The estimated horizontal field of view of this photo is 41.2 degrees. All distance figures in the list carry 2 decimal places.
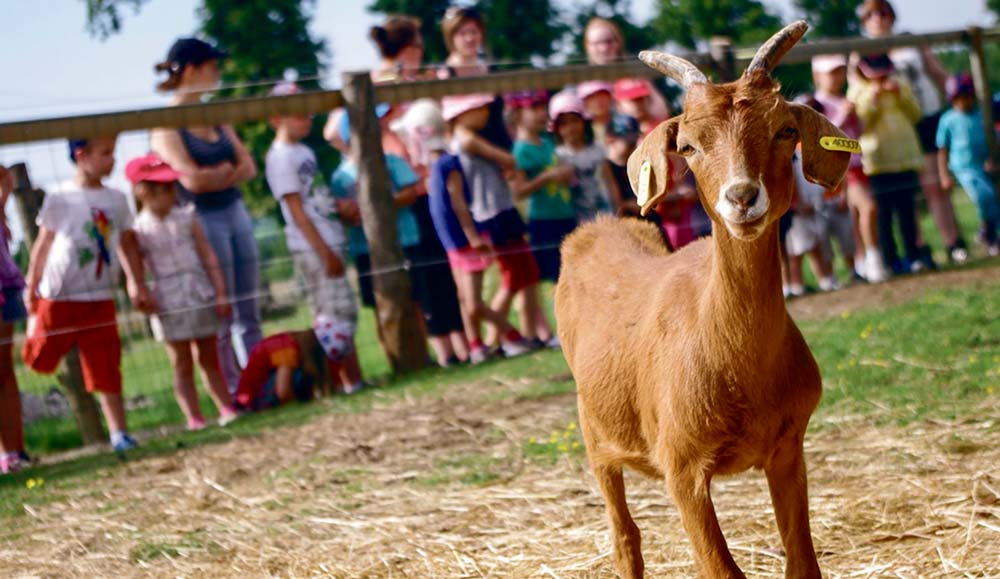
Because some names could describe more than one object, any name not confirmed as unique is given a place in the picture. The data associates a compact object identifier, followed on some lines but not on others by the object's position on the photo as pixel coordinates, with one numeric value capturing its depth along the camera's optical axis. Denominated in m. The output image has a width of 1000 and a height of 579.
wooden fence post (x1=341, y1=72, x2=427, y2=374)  10.16
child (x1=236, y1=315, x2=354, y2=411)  9.63
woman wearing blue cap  9.67
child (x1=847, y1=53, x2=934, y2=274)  12.78
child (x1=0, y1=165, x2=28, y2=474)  8.55
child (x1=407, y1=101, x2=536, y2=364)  10.42
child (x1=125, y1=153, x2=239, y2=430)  9.39
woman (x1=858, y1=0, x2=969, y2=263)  13.62
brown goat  3.99
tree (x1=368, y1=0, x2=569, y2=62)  36.59
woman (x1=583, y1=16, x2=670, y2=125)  12.20
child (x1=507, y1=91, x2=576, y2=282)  10.85
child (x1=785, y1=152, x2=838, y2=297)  12.28
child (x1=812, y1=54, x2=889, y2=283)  12.52
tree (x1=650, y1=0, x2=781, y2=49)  33.91
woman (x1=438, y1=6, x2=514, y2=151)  11.43
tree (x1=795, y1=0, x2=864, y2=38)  38.09
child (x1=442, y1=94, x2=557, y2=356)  10.54
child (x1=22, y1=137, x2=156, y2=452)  8.88
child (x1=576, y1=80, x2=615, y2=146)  11.45
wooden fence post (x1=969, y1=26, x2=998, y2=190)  14.27
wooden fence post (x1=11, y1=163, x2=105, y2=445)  9.08
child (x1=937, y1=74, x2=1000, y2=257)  14.05
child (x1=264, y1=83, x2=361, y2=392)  10.07
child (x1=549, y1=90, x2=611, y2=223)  11.01
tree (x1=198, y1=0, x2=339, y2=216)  34.03
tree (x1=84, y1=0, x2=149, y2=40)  29.11
